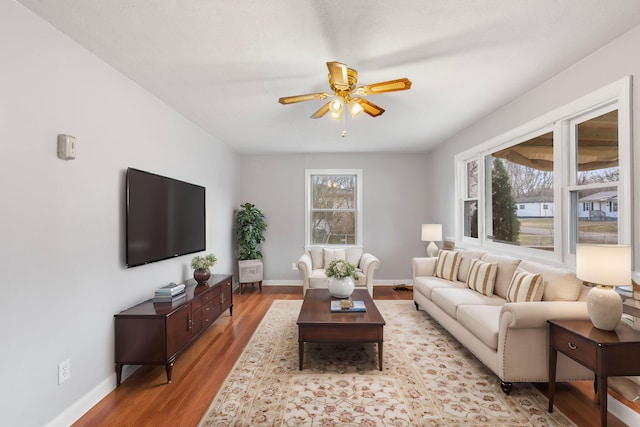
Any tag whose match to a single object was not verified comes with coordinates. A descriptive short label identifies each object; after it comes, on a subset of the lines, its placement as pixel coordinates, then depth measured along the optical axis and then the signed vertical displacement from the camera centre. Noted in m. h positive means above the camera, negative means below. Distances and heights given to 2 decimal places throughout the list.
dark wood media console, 2.60 -0.97
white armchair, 4.93 -0.80
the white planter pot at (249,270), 5.77 -0.98
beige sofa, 2.39 -0.89
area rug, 2.20 -1.38
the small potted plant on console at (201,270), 3.75 -0.63
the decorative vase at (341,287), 3.65 -0.82
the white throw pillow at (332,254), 5.57 -0.69
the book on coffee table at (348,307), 3.19 -0.93
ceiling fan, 2.35 +0.98
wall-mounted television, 2.85 -0.02
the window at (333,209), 6.53 +0.11
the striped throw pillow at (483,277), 3.53 -0.71
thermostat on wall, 2.14 +0.46
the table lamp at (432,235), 5.44 -0.36
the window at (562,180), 2.49 +0.33
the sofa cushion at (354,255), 5.66 -0.72
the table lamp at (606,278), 2.06 -0.42
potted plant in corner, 5.79 -0.47
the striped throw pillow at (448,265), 4.32 -0.69
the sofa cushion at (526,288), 2.81 -0.66
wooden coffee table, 2.88 -1.04
